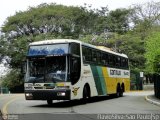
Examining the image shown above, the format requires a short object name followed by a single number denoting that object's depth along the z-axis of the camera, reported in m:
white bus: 15.45
